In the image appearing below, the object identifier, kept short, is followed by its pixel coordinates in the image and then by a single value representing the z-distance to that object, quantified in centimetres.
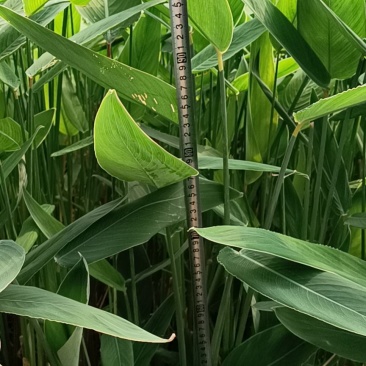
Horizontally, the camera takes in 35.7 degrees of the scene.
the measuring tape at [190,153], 38
